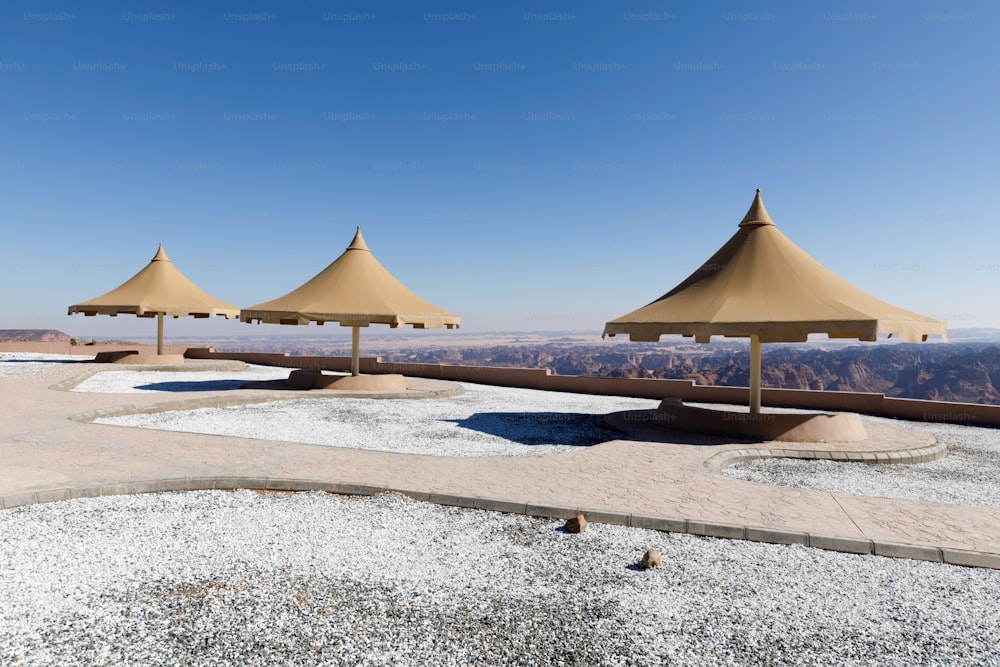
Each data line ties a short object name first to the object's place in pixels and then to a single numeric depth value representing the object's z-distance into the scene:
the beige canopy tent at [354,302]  16.75
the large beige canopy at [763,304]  9.88
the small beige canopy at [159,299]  23.12
